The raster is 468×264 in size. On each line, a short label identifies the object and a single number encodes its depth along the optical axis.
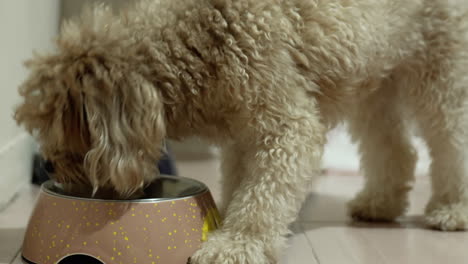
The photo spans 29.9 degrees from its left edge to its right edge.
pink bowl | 0.75
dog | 0.75
